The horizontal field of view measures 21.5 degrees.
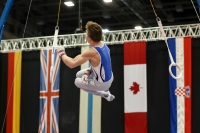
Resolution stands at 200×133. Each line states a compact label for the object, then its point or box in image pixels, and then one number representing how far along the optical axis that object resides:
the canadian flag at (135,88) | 11.45
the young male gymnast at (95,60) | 5.92
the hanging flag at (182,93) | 10.98
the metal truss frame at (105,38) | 11.52
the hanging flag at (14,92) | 12.62
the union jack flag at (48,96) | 12.22
